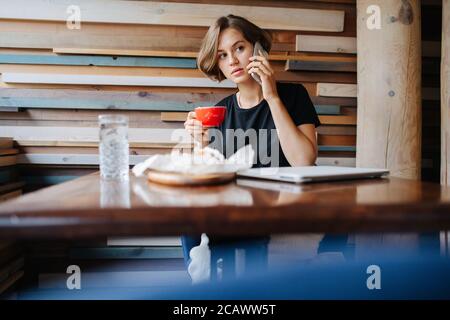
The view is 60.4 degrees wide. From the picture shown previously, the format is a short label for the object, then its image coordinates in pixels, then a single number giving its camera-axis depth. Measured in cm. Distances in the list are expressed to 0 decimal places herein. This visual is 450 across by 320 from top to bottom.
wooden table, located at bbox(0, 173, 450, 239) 73
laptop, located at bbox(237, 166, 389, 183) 119
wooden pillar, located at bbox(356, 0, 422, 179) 266
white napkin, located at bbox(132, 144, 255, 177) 119
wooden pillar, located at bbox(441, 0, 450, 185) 266
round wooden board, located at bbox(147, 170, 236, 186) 113
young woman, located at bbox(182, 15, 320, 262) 226
